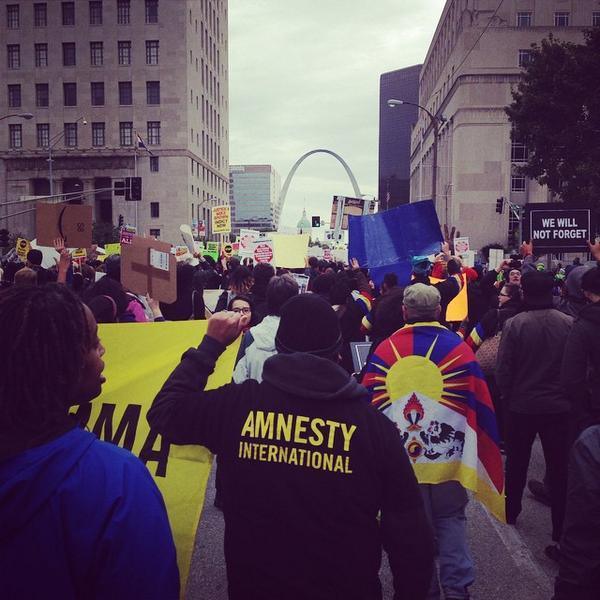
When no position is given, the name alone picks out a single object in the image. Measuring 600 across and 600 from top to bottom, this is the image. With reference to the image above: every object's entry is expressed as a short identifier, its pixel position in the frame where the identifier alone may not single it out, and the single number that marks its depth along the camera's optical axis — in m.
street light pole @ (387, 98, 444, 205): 23.28
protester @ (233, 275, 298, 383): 4.12
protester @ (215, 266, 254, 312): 6.12
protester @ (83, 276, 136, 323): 5.16
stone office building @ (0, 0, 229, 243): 62.50
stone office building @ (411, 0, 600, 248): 56.34
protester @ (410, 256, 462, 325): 7.61
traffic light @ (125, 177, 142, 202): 29.16
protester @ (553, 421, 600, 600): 2.41
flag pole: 60.67
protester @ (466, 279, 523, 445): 5.84
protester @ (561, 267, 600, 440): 4.00
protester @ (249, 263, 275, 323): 6.22
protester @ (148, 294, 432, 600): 2.10
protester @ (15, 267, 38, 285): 6.27
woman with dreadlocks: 1.40
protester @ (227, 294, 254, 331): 4.69
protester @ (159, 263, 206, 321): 7.44
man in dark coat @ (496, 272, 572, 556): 4.59
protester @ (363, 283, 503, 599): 3.58
